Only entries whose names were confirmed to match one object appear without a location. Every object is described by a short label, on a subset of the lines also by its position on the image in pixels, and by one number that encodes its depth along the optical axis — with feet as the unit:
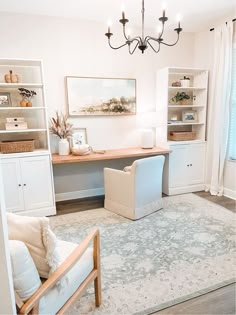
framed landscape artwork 11.91
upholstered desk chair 9.70
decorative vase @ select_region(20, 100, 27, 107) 10.30
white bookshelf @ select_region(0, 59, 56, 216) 9.95
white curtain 11.50
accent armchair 3.65
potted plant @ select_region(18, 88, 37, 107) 10.33
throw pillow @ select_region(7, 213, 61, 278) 4.02
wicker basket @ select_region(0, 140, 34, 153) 9.91
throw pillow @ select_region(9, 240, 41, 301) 3.52
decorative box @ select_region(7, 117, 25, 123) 10.21
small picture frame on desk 12.19
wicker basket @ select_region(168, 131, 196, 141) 12.92
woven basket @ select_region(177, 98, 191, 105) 13.35
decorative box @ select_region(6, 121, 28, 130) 10.12
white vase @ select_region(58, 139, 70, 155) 11.44
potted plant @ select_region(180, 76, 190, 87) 12.84
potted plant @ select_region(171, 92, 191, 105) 13.06
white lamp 12.58
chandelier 6.89
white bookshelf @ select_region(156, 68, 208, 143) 12.54
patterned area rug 5.87
